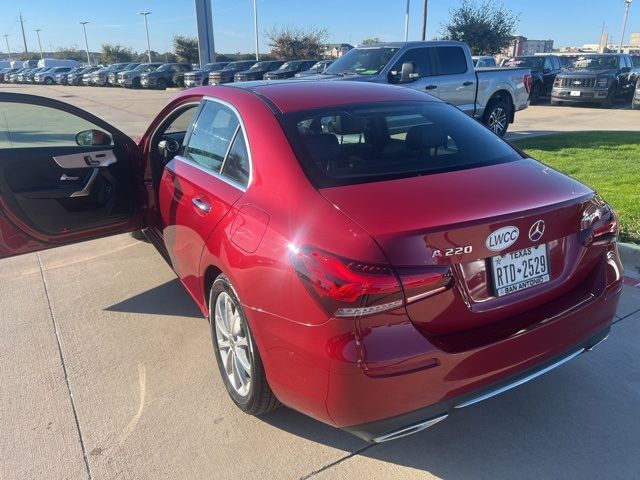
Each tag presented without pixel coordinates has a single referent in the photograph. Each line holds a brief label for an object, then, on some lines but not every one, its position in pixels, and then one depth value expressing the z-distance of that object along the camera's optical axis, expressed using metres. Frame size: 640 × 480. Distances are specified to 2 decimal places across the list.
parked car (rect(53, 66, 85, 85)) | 47.40
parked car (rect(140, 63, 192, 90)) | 35.16
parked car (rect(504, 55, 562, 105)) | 19.61
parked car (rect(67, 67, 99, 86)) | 45.47
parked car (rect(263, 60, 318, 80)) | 24.18
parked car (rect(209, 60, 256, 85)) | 24.90
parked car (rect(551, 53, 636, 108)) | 16.58
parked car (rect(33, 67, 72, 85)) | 49.66
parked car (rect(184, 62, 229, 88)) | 27.50
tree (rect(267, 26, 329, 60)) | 51.91
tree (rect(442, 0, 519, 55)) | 32.91
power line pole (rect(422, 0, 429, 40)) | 27.30
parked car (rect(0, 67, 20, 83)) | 58.97
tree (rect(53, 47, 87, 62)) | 104.07
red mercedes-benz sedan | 1.99
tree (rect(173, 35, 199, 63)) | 63.62
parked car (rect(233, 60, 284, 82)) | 24.90
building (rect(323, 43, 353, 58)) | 56.01
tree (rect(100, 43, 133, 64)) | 84.31
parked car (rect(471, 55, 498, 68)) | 22.13
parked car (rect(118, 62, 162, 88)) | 37.19
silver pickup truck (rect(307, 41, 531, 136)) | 9.22
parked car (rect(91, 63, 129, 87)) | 41.50
